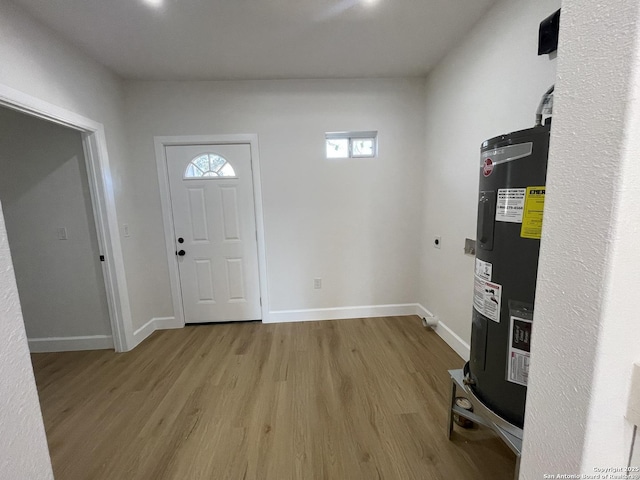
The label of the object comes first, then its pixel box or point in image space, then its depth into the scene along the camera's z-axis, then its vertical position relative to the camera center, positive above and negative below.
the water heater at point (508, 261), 0.90 -0.23
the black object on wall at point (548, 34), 1.23 +0.83
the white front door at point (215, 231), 2.61 -0.21
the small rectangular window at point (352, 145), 2.70 +0.66
